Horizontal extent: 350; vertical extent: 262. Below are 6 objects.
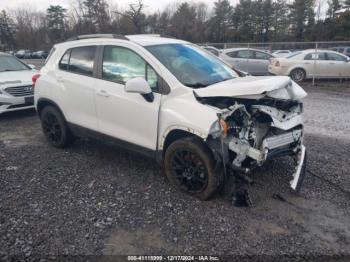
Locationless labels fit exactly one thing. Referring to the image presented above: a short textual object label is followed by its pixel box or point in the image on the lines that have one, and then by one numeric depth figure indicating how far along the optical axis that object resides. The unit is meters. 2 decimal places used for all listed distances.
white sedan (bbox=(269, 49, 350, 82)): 13.07
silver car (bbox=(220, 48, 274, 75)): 14.41
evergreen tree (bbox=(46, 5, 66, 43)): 56.62
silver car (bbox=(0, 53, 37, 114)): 7.00
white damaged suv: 3.31
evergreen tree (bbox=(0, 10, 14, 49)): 53.44
